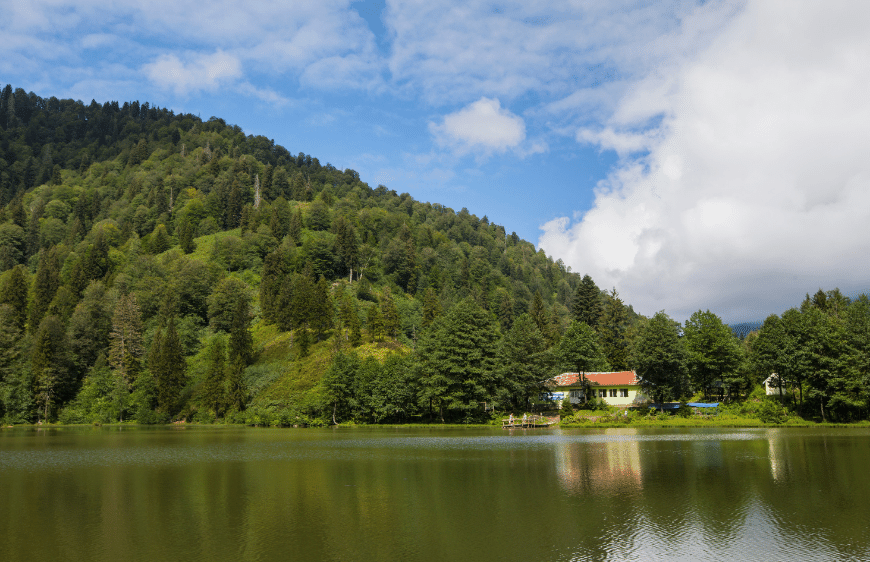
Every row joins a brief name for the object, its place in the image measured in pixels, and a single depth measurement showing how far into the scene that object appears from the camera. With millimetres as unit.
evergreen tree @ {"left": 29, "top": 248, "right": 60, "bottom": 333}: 131462
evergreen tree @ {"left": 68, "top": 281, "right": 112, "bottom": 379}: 117000
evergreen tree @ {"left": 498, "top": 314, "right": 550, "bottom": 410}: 85188
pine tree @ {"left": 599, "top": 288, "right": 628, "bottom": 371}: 116062
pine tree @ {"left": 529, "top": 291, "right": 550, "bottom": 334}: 124938
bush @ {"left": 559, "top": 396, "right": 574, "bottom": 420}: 88762
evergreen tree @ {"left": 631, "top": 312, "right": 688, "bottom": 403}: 83500
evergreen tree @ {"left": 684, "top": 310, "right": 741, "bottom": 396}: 86875
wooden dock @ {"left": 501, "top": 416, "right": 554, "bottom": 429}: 80750
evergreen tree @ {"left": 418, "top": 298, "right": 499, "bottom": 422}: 80812
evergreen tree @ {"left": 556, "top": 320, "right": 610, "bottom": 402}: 95188
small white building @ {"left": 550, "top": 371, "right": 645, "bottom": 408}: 95062
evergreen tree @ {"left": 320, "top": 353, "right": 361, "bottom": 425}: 85688
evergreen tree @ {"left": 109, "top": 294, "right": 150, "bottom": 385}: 111731
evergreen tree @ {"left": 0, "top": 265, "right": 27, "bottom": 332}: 131500
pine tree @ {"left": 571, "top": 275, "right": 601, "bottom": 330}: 129500
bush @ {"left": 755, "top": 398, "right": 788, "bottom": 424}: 73750
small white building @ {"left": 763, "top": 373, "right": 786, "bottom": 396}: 82562
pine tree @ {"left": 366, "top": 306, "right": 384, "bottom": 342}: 110688
